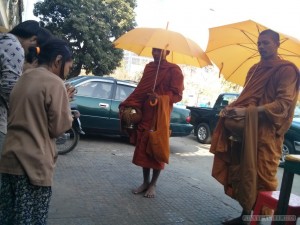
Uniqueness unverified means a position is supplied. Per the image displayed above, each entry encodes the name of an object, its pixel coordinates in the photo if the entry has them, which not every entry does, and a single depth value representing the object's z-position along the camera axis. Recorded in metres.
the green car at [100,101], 5.56
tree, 13.23
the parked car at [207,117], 7.28
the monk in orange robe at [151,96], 3.15
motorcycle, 4.64
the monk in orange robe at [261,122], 2.42
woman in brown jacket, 1.51
